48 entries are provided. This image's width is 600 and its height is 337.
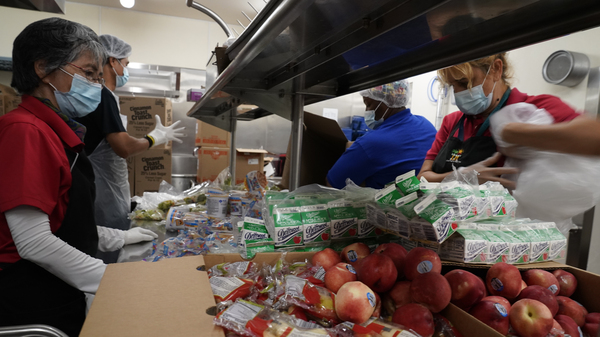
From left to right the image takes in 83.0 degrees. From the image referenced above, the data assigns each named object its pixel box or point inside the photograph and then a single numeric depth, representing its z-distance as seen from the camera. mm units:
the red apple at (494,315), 817
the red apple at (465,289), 868
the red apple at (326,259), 1047
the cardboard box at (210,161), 5090
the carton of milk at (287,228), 1153
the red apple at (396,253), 981
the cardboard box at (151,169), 4414
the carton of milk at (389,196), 1046
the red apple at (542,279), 991
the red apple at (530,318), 803
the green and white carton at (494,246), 1016
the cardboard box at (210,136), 5066
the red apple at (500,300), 874
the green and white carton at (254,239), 1176
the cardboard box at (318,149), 2348
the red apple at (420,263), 891
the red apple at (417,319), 773
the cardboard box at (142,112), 4523
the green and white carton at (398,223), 1041
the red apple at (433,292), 818
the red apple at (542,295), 893
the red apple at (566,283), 1025
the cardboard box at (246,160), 4707
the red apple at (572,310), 922
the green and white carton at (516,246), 1054
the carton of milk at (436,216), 922
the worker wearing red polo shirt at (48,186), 1209
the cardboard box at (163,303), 695
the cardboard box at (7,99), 4125
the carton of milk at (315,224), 1187
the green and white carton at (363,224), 1250
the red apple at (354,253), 1066
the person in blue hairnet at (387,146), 2217
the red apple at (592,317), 907
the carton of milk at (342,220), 1220
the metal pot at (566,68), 2994
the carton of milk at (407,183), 988
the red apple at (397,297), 912
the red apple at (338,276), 920
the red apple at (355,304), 809
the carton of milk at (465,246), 982
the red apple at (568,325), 856
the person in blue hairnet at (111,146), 2428
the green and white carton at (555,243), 1136
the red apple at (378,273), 899
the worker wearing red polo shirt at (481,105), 1710
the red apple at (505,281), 926
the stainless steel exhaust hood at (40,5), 1630
